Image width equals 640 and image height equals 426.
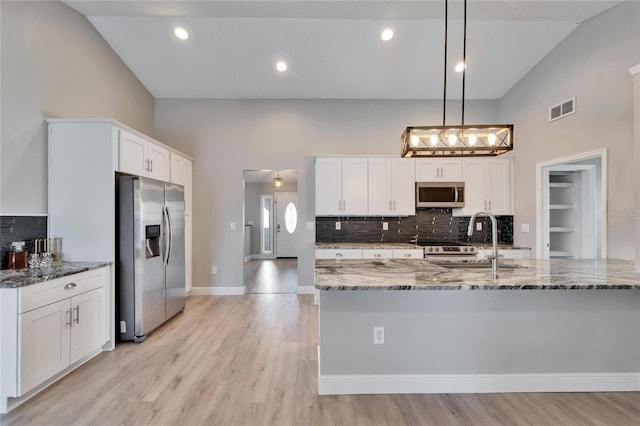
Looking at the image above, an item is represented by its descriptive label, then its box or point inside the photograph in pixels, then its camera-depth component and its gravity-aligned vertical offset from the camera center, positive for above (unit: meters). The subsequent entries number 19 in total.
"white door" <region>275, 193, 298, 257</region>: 9.09 -0.46
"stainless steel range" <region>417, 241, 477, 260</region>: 4.25 -0.56
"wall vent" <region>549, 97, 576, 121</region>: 3.53 +1.28
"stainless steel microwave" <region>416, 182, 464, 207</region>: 4.61 +0.29
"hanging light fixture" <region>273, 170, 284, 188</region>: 7.45 +0.79
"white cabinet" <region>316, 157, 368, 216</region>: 4.63 +0.42
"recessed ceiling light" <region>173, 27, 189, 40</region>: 3.63 +2.22
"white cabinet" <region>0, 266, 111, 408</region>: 2.07 -0.91
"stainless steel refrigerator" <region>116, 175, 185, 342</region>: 3.11 -0.47
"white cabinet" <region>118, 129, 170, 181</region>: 3.17 +0.66
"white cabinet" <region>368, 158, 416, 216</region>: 4.64 +0.40
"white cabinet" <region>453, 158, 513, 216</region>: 4.64 +0.44
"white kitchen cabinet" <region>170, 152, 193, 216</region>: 4.33 +0.60
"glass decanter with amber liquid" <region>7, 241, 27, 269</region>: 2.57 -0.39
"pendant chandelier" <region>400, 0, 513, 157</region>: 2.29 +0.58
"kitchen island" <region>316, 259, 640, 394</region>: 2.22 -0.94
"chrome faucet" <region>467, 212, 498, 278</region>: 2.30 -0.34
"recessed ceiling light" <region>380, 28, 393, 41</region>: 3.64 +2.21
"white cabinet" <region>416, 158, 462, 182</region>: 4.64 +0.67
